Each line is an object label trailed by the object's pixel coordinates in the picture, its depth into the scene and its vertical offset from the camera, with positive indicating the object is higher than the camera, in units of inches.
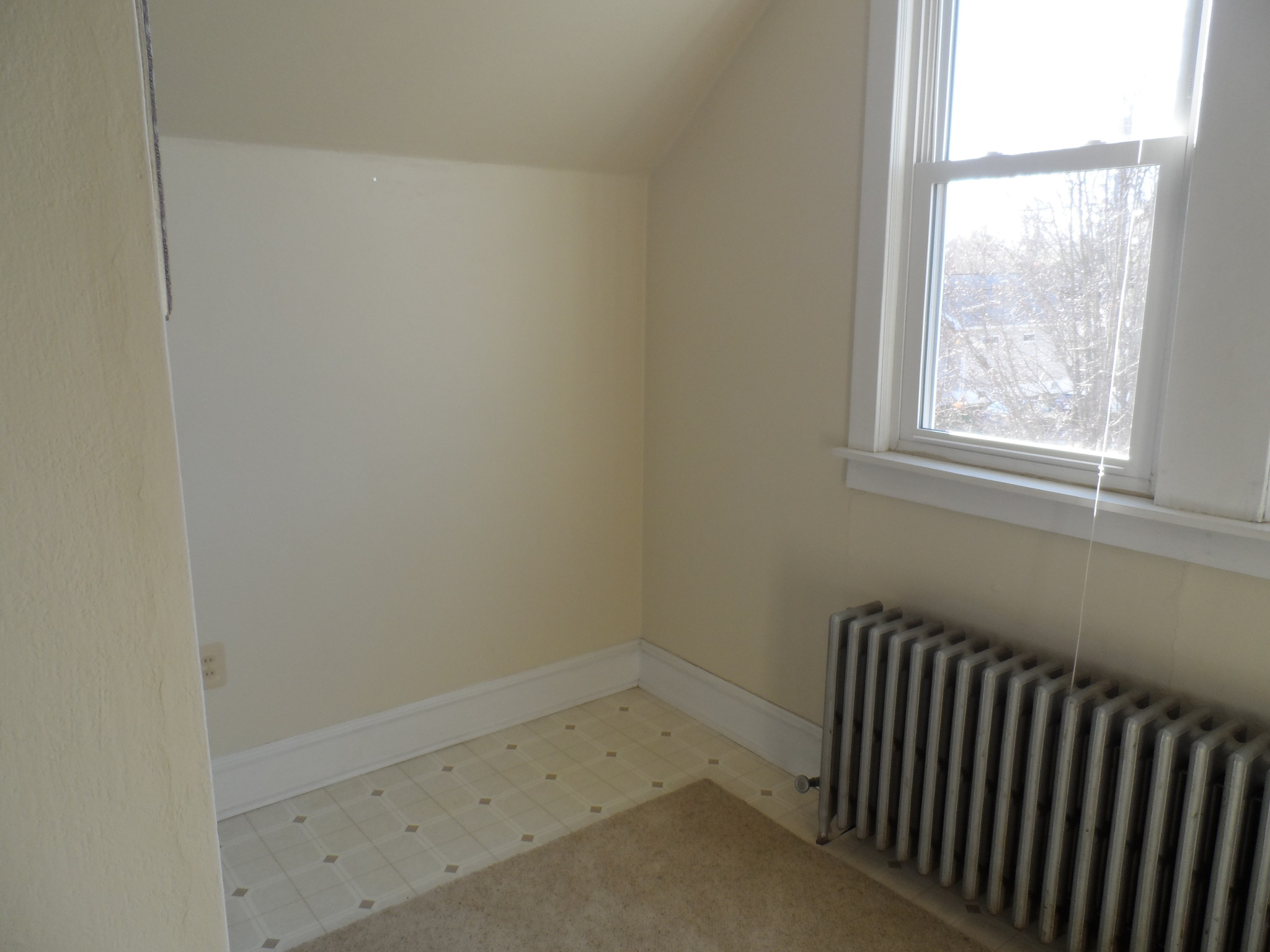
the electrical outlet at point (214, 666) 93.0 -35.5
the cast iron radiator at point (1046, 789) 62.5 -36.3
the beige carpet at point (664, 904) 77.8 -51.8
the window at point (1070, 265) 64.1 +3.9
